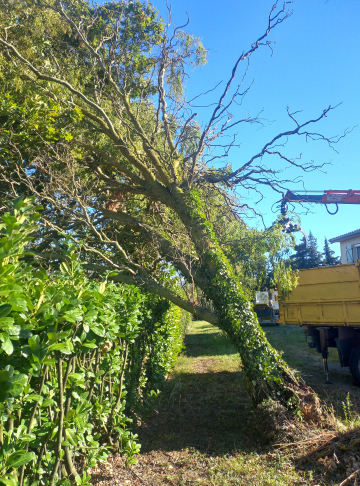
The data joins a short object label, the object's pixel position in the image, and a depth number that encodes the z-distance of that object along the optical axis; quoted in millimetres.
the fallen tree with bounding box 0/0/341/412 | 6516
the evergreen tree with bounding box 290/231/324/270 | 32625
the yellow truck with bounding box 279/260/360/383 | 7461
